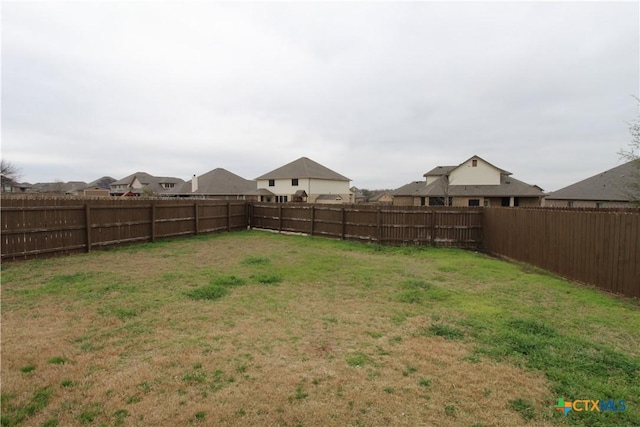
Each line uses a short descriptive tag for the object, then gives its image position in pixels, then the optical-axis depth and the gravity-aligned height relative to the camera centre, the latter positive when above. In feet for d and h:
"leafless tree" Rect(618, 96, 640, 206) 33.93 +4.21
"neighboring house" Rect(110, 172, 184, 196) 232.94 +14.49
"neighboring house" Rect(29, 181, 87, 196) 277.19 +15.87
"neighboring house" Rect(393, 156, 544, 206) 111.14 +4.13
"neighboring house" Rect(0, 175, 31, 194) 163.02 +10.95
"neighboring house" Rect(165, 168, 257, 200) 152.29 +7.61
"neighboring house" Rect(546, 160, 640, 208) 82.80 +2.32
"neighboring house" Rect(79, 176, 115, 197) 225.56 +17.17
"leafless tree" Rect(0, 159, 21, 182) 162.83 +16.60
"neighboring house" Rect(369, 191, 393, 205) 260.83 +3.32
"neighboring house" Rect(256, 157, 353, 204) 143.54 +8.64
